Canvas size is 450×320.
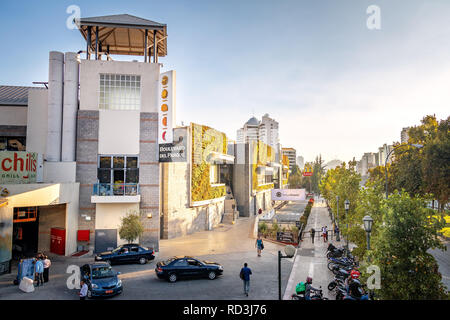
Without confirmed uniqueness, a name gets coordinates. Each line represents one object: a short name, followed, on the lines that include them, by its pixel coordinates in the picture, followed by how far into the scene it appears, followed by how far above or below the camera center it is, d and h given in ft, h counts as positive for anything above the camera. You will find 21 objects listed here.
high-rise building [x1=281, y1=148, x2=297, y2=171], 588.91 +43.13
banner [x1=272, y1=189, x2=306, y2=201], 135.18 -9.20
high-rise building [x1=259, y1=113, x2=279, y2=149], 611.51 +94.89
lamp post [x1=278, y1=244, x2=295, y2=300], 34.09 -8.92
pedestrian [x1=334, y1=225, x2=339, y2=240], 86.86 -16.93
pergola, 69.62 +36.27
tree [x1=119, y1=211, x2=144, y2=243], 63.77 -11.92
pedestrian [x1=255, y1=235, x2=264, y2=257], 63.82 -15.62
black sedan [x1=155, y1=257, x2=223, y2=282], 48.09 -15.75
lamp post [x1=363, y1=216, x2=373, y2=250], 40.47 -6.70
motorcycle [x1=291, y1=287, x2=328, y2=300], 38.01 -15.96
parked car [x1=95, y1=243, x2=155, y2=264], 57.52 -16.05
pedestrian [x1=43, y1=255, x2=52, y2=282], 46.27 -14.80
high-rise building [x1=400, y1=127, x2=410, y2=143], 573.74 +75.90
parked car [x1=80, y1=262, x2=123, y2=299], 40.55 -15.18
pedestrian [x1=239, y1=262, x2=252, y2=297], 41.70 -14.63
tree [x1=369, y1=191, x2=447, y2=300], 27.58 -7.71
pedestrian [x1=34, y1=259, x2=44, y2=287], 44.60 -14.73
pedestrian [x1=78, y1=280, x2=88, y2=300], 38.24 -15.27
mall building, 67.41 +8.51
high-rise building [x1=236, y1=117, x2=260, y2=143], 539.94 +89.04
